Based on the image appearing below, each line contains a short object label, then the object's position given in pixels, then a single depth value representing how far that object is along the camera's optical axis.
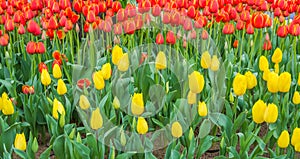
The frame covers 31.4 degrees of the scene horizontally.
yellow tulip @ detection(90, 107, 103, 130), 2.51
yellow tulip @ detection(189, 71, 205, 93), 2.73
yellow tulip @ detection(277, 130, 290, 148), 2.60
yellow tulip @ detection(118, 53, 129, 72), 2.95
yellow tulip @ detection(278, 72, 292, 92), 2.75
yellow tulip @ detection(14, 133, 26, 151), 2.61
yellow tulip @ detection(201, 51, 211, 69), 3.17
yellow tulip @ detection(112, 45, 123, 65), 3.07
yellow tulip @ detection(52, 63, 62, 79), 3.16
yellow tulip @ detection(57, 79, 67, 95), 2.96
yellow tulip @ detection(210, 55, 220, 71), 3.12
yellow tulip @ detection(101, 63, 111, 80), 2.97
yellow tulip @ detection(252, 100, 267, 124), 2.59
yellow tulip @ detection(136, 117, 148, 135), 2.51
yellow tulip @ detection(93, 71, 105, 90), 2.85
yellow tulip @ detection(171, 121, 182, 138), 2.59
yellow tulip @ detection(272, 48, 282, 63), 3.30
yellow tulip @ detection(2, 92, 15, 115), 2.88
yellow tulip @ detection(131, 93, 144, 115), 2.50
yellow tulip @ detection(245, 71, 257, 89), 2.98
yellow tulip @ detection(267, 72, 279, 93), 2.78
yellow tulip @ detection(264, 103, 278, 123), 2.57
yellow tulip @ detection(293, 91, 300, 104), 2.88
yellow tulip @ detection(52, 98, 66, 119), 2.87
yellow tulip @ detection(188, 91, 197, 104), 2.81
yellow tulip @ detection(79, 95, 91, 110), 2.75
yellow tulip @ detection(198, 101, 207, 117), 2.73
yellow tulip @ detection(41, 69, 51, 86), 3.10
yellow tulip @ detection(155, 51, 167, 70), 3.07
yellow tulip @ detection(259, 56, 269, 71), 3.19
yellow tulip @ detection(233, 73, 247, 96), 2.75
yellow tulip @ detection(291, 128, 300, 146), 2.55
